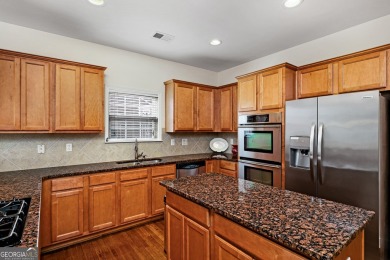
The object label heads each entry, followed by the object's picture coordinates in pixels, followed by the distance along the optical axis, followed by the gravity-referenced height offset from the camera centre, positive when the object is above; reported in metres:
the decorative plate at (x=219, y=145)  4.49 -0.32
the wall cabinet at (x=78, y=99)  2.72 +0.43
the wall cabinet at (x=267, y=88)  2.96 +0.63
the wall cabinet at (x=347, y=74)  2.28 +0.68
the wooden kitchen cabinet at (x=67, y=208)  2.47 -0.95
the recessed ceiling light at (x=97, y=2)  2.21 +1.36
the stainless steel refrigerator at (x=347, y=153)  2.01 -0.25
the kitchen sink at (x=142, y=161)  3.35 -0.52
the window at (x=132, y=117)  3.50 +0.24
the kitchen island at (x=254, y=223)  1.00 -0.51
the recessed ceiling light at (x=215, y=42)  3.21 +1.37
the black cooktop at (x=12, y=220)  1.03 -0.53
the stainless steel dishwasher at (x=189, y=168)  3.53 -0.66
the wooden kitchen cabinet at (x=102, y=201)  2.73 -0.95
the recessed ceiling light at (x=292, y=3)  2.19 +1.34
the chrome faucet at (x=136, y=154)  3.64 -0.42
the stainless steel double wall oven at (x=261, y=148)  2.95 -0.27
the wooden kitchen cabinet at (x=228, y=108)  4.08 +0.43
